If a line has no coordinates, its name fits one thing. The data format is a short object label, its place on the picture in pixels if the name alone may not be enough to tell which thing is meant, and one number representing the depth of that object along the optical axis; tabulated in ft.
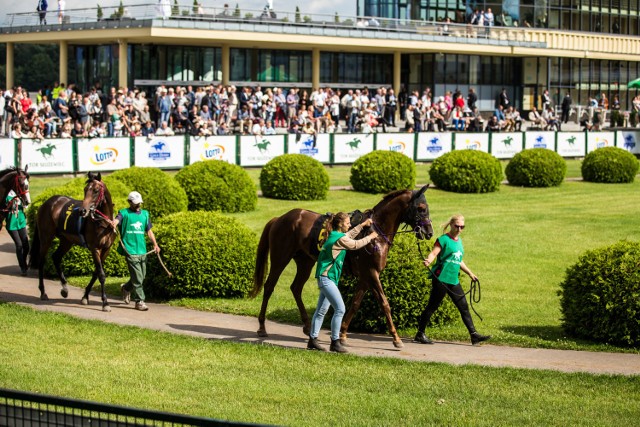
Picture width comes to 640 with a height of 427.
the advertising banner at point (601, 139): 142.51
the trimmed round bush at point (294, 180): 96.73
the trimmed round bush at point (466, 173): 105.81
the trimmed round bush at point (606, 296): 41.70
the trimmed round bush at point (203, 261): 51.90
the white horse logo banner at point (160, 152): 104.73
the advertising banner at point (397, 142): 122.62
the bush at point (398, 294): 44.70
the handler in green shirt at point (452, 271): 41.57
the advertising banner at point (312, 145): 116.16
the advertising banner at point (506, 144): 133.18
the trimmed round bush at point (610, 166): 117.80
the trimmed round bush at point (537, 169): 112.57
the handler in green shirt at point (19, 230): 57.70
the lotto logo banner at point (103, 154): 101.09
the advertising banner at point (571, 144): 139.74
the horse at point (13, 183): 53.36
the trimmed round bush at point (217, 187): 87.51
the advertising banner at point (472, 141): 129.08
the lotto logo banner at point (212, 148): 108.99
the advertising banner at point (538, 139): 135.13
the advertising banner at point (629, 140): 143.43
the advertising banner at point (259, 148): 113.19
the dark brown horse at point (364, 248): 40.93
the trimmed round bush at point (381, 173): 102.63
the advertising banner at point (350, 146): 120.98
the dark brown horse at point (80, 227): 48.83
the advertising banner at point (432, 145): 127.24
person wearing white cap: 48.47
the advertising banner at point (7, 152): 93.35
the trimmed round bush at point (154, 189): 78.23
